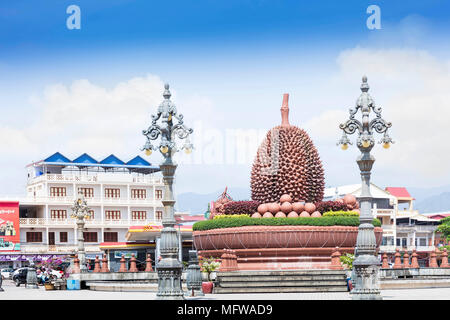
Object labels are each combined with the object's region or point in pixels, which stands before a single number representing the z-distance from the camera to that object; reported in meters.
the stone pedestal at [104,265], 46.25
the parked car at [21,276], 51.84
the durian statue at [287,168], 42.25
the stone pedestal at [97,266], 47.39
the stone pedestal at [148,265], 44.94
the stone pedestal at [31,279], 44.33
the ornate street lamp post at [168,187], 23.53
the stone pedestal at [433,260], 42.06
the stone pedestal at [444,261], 41.61
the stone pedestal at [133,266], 45.59
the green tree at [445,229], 79.62
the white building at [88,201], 74.62
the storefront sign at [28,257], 71.75
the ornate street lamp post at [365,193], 24.02
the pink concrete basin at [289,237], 37.94
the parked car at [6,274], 65.34
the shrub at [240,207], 41.12
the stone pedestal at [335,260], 36.38
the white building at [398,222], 85.50
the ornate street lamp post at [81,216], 46.79
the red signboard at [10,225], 72.19
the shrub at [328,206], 40.66
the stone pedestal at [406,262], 42.28
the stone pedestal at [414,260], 41.09
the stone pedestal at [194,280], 27.77
